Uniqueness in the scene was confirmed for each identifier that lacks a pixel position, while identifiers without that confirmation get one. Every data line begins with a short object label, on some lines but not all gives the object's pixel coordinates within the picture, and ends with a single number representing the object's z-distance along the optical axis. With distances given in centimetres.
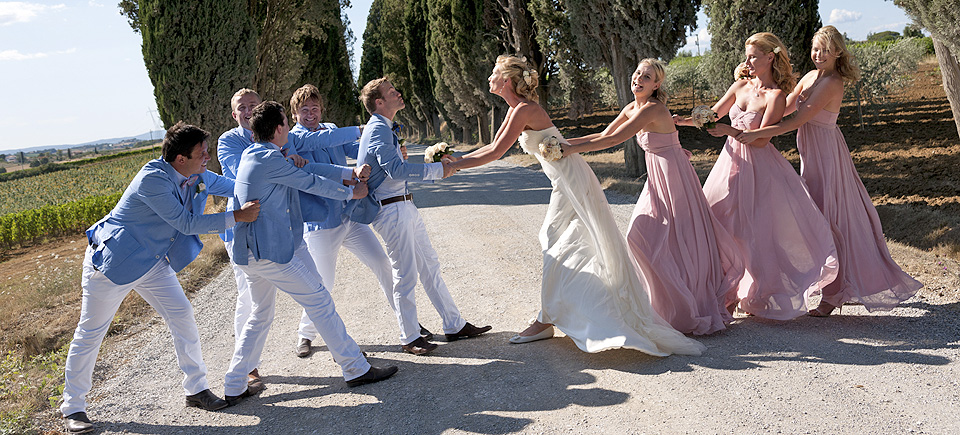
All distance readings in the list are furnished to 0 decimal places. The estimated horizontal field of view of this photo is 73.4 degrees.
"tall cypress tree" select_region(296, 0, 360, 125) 3300
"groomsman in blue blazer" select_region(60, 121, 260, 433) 422
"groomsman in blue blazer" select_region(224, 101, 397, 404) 436
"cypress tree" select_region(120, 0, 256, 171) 1573
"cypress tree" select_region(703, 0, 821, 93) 1366
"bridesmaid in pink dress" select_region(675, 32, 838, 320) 493
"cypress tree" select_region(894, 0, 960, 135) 725
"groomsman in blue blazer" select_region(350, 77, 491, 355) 502
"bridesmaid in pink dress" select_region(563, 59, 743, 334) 481
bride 457
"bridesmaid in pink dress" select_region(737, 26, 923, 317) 496
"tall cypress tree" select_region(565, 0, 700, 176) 1450
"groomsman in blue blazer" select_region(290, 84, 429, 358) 521
